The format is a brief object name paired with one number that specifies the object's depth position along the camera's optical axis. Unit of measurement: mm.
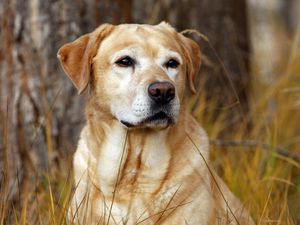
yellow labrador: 7205
